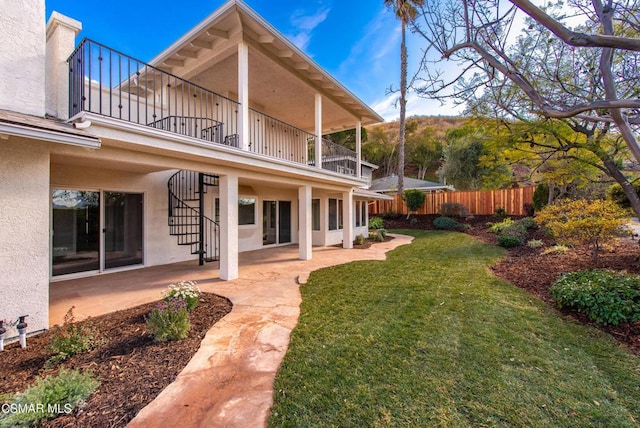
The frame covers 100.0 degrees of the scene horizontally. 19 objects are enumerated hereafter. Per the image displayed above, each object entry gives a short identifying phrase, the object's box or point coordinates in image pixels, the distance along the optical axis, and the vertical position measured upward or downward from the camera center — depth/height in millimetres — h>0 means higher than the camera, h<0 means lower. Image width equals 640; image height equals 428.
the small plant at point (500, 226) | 14341 -631
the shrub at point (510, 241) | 10930 -1083
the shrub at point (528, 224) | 13609 -484
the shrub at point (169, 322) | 3627 -1475
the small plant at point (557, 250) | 8578 -1149
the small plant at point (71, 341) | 3201 -1564
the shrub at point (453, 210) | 19578 +337
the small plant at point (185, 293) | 4306 -1278
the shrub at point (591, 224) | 6465 -247
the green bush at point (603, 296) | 4074 -1354
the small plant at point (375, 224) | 19109 -661
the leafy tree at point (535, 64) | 4410 +3137
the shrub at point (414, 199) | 20984 +1247
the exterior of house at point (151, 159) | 3867 +1221
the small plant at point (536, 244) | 10070 -1110
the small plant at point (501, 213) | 18209 +100
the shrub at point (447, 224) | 17466 -621
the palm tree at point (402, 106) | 20812 +8711
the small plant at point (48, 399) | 2164 -1600
